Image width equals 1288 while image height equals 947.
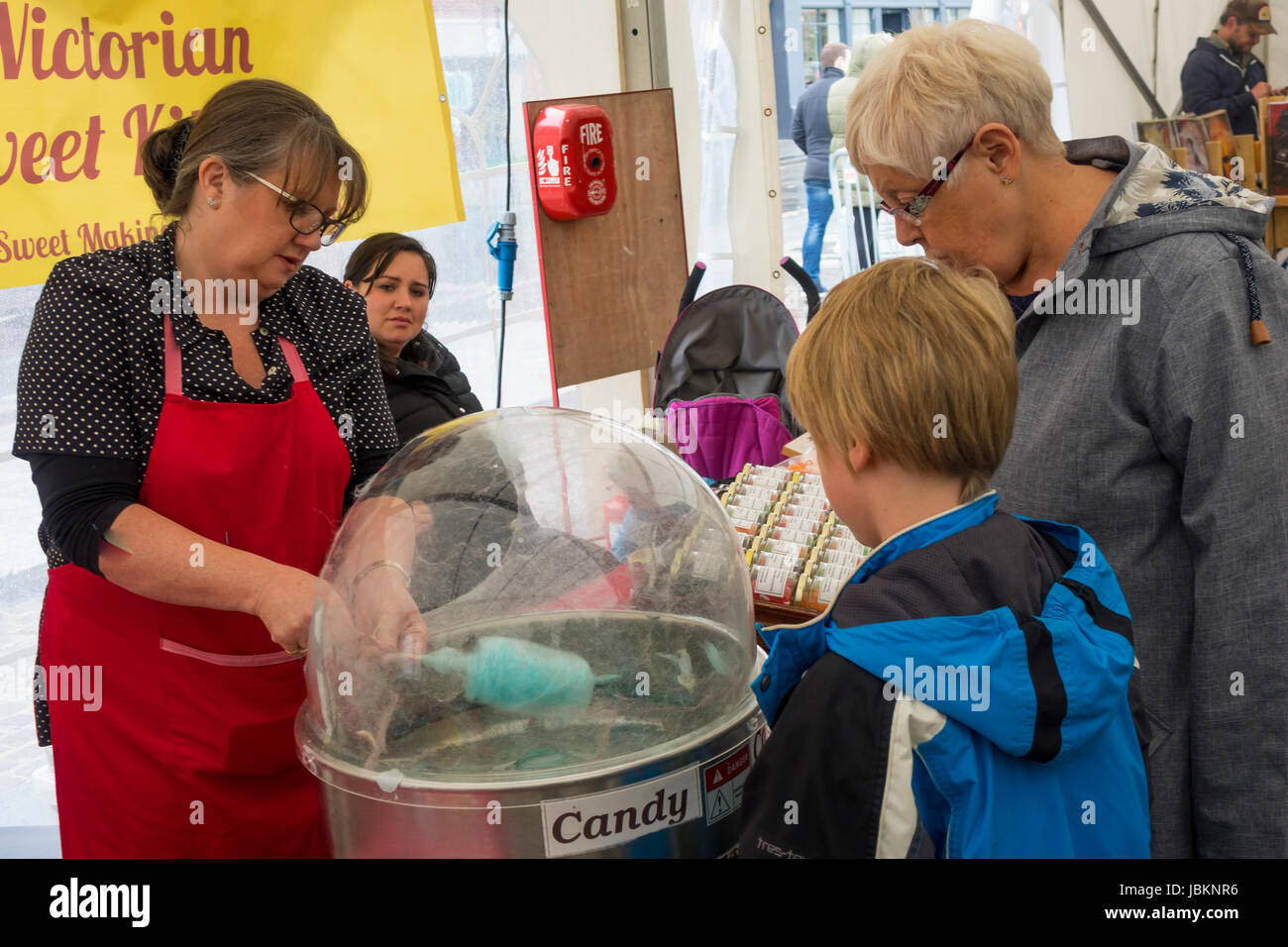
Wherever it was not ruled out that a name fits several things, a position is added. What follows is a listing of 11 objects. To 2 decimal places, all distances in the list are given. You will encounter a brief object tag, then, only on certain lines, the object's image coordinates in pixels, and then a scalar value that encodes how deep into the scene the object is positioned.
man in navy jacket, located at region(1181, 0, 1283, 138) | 5.29
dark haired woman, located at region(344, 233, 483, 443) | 2.71
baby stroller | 3.47
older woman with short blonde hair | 1.32
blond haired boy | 0.98
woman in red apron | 1.50
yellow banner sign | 2.39
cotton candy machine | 1.03
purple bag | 3.13
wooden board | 3.62
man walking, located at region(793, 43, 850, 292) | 6.20
